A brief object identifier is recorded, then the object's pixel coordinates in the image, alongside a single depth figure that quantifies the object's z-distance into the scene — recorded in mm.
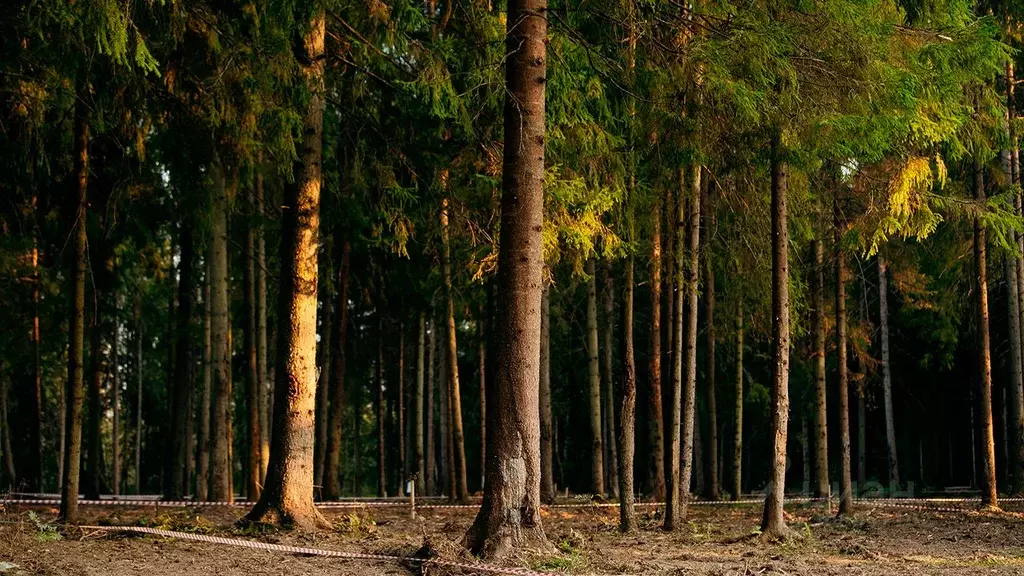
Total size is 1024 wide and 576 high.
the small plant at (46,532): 11016
